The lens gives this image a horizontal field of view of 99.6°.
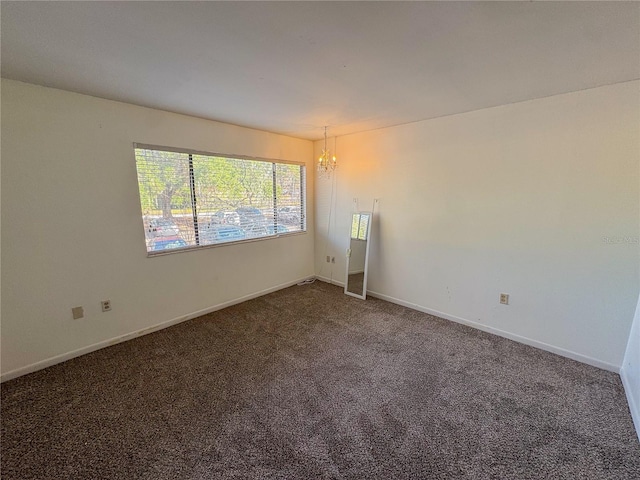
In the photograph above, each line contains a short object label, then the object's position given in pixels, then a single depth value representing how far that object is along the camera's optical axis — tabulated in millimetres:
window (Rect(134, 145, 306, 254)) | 2857
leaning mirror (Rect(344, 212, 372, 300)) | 3820
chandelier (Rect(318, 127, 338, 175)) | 3836
